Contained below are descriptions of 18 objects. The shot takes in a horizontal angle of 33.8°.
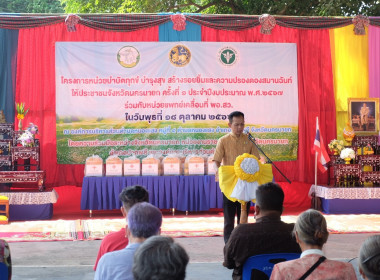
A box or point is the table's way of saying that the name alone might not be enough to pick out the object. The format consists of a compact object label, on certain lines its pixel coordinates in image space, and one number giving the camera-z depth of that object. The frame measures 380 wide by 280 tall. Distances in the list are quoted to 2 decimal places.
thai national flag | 9.29
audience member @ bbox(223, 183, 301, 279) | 3.38
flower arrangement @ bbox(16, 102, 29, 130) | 9.05
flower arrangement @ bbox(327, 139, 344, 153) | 9.41
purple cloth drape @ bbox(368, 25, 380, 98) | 9.95
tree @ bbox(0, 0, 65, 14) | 19.97
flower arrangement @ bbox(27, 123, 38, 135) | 8.91
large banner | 9.47
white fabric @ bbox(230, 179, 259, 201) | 5.38
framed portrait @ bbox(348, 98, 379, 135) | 9.82
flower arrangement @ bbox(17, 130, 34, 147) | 8.77
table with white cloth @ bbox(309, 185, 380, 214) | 9.09
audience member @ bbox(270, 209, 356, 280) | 2.60
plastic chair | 3.21
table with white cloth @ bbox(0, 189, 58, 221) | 8.61
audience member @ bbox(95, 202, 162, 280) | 2.60
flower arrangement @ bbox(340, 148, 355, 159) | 9.26
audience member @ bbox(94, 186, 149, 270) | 3.27
